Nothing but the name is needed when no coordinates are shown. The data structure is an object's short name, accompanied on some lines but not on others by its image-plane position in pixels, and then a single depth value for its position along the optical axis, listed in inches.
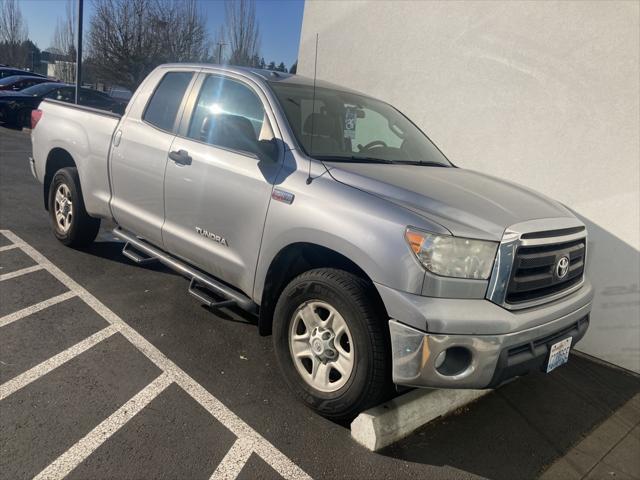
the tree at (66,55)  1488.1
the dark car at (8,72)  800.5
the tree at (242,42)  996.6
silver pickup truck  99.8
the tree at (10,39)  1681.8
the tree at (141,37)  1087.0
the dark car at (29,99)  609.0
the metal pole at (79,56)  516.6
